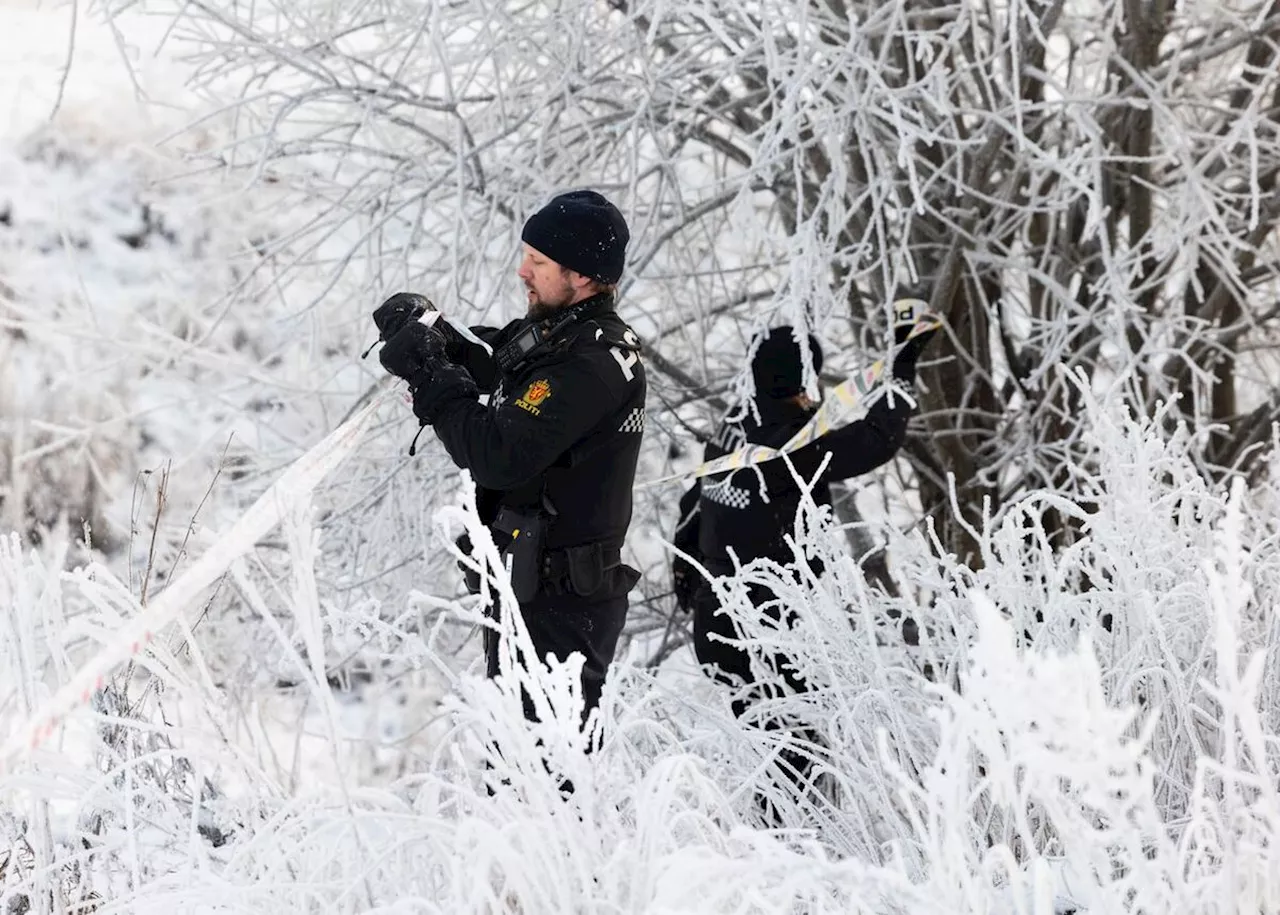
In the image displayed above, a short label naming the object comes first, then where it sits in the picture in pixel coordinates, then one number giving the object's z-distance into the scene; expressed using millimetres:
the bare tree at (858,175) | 7617
